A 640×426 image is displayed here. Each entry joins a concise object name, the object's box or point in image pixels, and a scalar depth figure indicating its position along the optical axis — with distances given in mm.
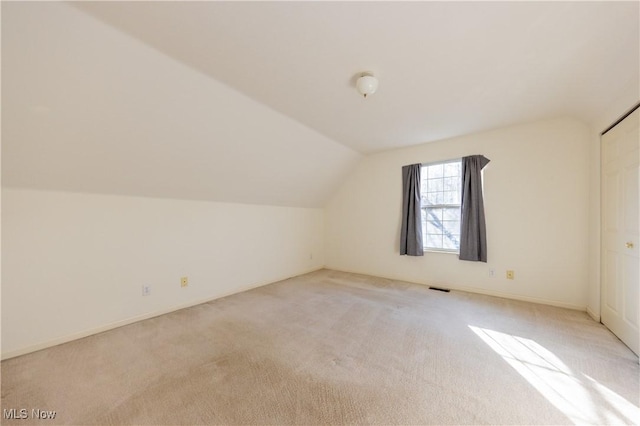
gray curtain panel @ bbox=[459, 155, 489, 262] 3211
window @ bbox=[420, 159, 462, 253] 3604
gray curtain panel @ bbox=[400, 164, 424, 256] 3730
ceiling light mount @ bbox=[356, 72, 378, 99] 1913
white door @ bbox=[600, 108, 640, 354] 1893
